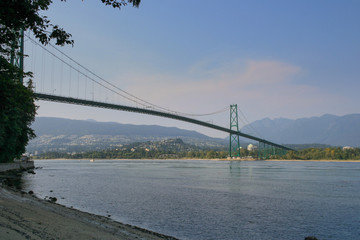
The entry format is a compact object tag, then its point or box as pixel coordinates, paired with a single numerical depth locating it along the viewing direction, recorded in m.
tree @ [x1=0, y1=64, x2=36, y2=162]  10.91
